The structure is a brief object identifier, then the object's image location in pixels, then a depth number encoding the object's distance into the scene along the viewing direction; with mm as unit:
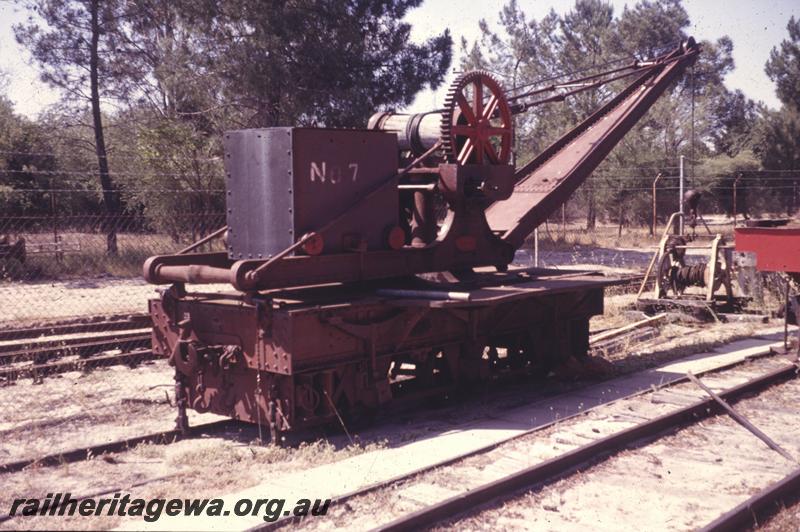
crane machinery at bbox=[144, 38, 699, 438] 7355
